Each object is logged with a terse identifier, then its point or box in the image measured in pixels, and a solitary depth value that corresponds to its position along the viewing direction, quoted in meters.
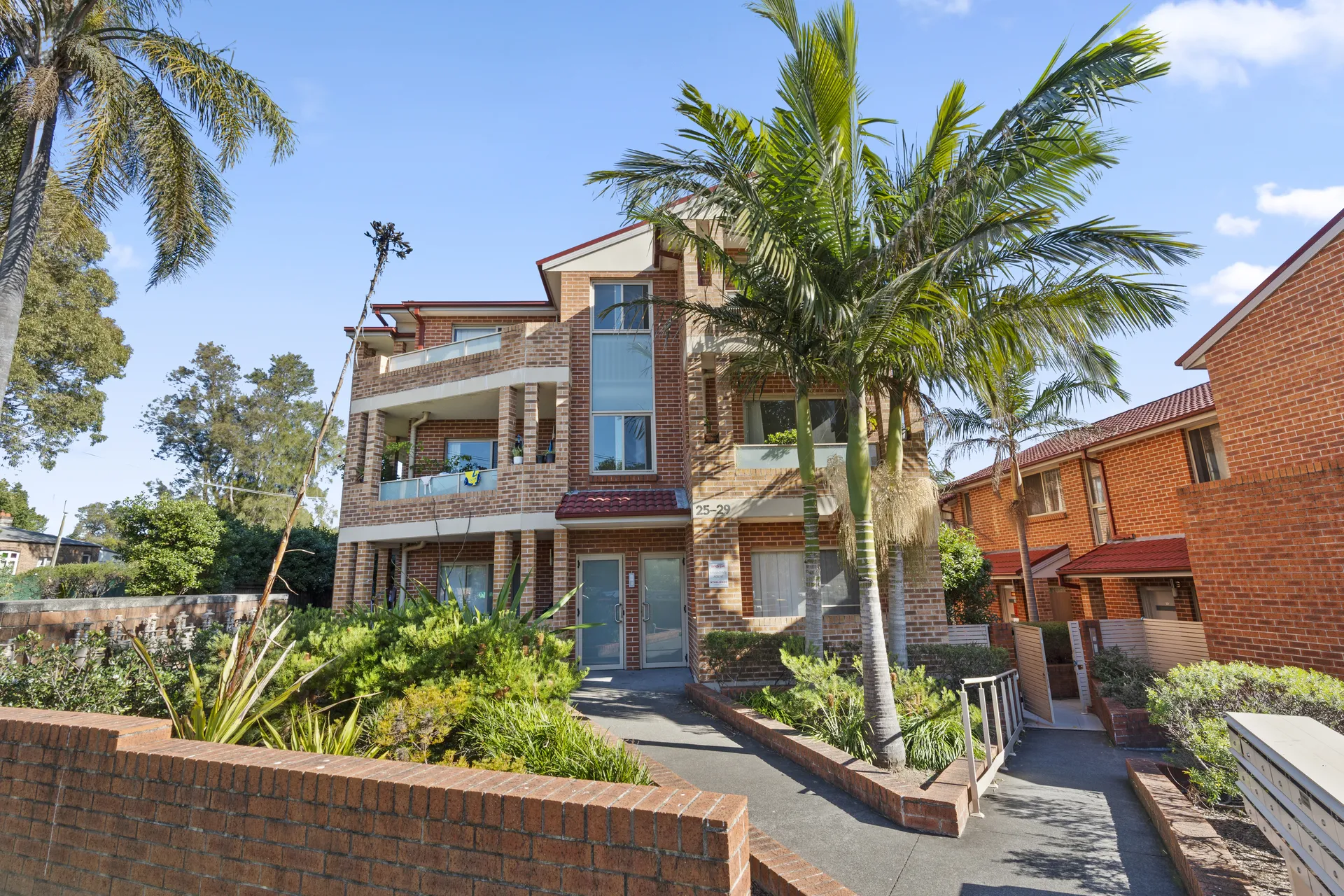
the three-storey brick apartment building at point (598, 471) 12.64
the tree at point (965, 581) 16.45
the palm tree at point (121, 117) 9.23
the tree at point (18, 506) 36.53
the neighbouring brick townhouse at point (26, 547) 31.38
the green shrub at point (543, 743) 4.82
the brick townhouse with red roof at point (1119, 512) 14.68
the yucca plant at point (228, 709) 4.55
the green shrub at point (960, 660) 10.70
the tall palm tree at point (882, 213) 7.09
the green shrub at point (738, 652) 10.87
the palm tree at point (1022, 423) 16.66
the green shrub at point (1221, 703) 5.32
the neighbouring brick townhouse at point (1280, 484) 7.31
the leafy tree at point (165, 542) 17.38
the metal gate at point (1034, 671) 10.24
